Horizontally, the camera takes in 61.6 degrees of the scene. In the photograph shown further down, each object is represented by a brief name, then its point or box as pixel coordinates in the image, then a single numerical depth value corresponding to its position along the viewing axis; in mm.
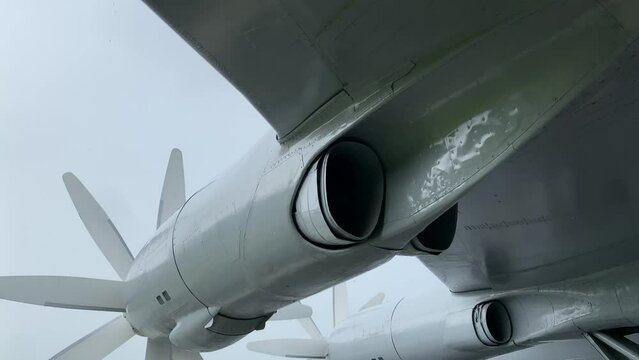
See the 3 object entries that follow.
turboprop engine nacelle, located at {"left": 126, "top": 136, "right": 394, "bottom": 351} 3520
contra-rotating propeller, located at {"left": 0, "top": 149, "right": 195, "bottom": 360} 6383
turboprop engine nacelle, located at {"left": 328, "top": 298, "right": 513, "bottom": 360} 7035
